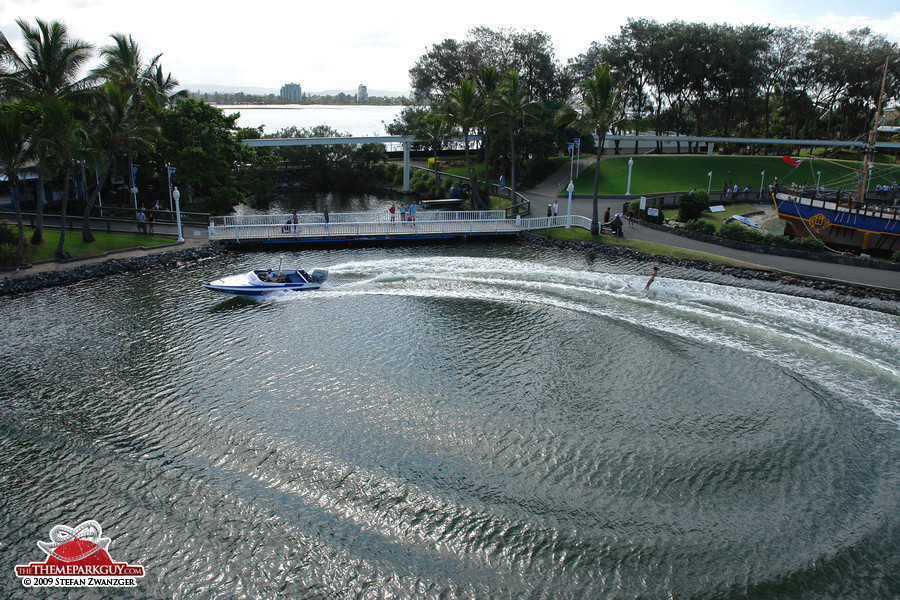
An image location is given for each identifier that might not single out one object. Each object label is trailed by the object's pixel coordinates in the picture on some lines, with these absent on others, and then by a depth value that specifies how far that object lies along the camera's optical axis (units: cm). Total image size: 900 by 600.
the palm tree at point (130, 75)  4019
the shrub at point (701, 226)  3722
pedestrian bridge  3812
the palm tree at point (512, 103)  4212
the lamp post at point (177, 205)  3566
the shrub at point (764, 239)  3272
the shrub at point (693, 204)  4156
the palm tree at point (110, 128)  3453
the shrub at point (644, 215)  4191
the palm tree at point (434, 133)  5822
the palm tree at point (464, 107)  4294
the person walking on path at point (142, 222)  3794
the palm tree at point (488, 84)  4420
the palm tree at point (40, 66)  3275
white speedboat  2823
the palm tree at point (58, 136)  3092
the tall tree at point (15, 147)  2970
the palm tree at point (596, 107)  3678
